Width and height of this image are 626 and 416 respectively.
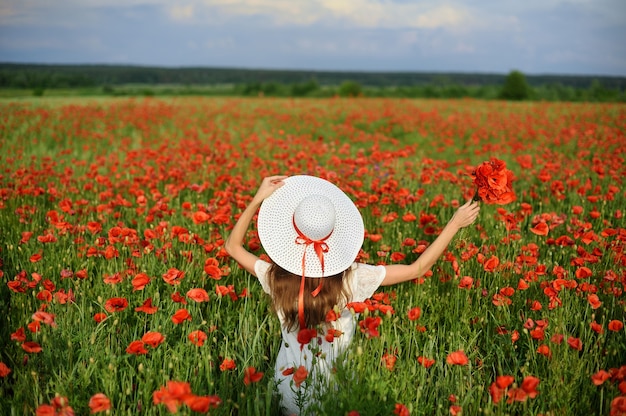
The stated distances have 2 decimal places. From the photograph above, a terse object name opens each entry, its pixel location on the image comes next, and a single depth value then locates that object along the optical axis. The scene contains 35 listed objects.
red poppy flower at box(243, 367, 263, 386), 1.85
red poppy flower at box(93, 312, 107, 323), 2.49
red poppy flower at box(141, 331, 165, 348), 2.04
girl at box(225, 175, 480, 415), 2.25
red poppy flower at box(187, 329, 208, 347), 2.20
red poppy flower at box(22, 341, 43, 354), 2.03
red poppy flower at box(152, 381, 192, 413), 1.48
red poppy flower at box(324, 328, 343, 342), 1.99
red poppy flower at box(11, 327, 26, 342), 2.13
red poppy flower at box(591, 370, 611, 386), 1.87
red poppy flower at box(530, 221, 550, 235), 3.09
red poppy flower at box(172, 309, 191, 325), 2.21
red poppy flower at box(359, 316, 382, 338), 1.93
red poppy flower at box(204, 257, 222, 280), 2.62
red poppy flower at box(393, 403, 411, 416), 1.78
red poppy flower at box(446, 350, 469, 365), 1.95
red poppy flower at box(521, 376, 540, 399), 1.75
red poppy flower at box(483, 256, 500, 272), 2.88
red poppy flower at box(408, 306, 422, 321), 2.27
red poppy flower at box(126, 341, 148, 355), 2.00
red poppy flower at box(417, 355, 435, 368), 2.14
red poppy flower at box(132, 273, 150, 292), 2.52
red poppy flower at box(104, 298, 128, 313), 2.25
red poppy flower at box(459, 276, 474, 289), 2.73
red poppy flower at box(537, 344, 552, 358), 2.19
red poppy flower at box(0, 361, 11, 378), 1.95
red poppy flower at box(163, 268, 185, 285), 2.52
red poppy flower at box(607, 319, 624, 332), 2.29
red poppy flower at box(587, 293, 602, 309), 2.49
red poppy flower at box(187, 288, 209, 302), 2.39
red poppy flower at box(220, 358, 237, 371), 2.18
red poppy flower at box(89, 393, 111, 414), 1.70
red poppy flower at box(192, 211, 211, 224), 3.34
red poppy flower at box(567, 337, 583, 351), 2.12
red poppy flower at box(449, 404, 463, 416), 1.92
